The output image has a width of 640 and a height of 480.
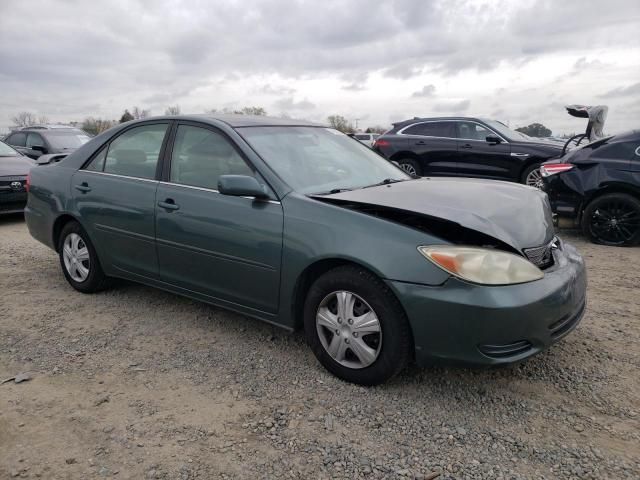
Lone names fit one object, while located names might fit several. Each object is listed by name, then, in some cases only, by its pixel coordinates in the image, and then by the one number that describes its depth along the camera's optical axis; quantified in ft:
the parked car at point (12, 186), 26.27
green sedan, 8.61
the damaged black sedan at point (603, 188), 20.47
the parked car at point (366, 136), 92.35
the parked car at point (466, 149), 32.12
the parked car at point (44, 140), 37.93
